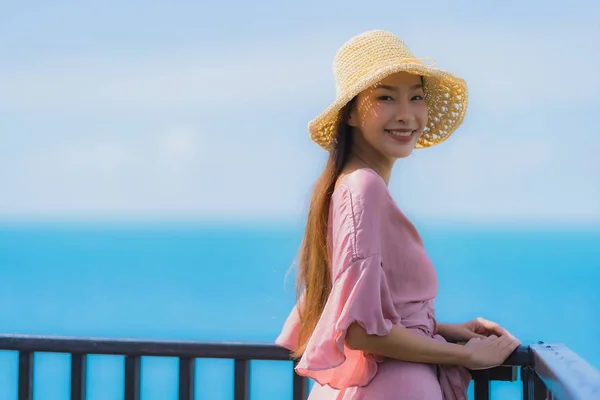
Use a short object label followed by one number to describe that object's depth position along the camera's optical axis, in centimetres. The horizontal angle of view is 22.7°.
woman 276
